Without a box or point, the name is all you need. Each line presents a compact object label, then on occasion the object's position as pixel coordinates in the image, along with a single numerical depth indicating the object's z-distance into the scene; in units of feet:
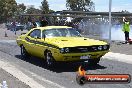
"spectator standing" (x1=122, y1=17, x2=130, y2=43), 56.43
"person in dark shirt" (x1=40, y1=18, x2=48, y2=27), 57.69
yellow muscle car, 28.52
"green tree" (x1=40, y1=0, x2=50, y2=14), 258.64
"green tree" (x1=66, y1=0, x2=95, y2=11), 228.89
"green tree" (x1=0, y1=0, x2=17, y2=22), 258.73
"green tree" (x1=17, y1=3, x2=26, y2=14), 324.22
